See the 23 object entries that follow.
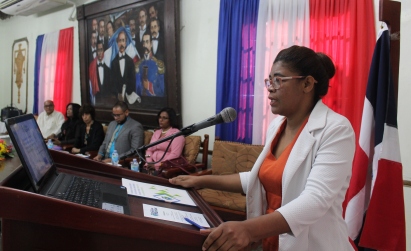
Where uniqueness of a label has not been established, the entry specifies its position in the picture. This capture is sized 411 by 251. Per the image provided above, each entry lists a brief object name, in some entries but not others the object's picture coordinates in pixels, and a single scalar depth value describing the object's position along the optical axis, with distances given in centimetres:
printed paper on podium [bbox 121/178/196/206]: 109
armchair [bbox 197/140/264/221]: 293
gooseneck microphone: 132
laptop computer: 89
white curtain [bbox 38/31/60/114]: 652
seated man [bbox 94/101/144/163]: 433
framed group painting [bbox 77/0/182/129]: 426
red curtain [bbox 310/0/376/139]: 273
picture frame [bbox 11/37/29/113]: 757
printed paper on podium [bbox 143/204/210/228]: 89
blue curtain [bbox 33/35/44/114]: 686
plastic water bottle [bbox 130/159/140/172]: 317
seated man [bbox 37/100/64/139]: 595
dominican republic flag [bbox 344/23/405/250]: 171
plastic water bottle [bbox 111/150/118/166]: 332
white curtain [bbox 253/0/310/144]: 313
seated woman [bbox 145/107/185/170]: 393
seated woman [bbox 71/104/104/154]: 484
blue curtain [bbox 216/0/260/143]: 352
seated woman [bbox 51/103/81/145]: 538
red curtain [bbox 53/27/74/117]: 614
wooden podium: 66
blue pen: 86
